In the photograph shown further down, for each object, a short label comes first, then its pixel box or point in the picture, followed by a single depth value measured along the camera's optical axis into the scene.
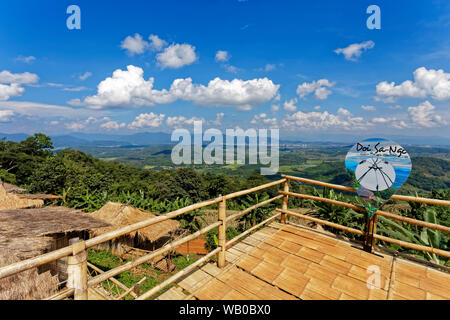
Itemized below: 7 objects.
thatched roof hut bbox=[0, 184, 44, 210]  8.86
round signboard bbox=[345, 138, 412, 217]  2.09
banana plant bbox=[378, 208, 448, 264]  3.18
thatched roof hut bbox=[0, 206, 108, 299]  3.16
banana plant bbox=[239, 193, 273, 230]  9.65
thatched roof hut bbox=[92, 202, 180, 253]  9.70
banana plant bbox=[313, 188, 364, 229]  5.52
